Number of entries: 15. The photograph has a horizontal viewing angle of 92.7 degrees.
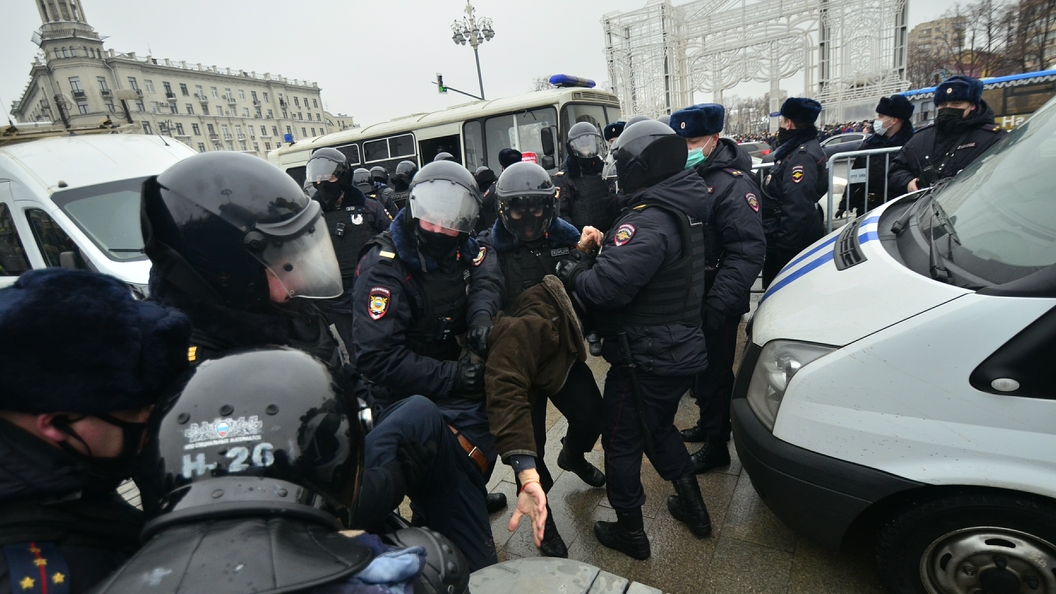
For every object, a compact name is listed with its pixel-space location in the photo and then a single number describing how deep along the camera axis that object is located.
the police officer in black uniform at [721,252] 2.85
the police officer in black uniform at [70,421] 0.76
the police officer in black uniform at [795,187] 3.66
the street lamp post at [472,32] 16.64
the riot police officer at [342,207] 4.62
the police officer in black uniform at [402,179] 8.51
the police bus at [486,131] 8.88
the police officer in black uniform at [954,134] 3.62
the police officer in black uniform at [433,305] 2.08
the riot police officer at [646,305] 2.26
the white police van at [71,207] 5.06
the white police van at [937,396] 1.51
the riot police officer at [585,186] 4.74
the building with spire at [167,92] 58.97
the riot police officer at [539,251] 2.50
